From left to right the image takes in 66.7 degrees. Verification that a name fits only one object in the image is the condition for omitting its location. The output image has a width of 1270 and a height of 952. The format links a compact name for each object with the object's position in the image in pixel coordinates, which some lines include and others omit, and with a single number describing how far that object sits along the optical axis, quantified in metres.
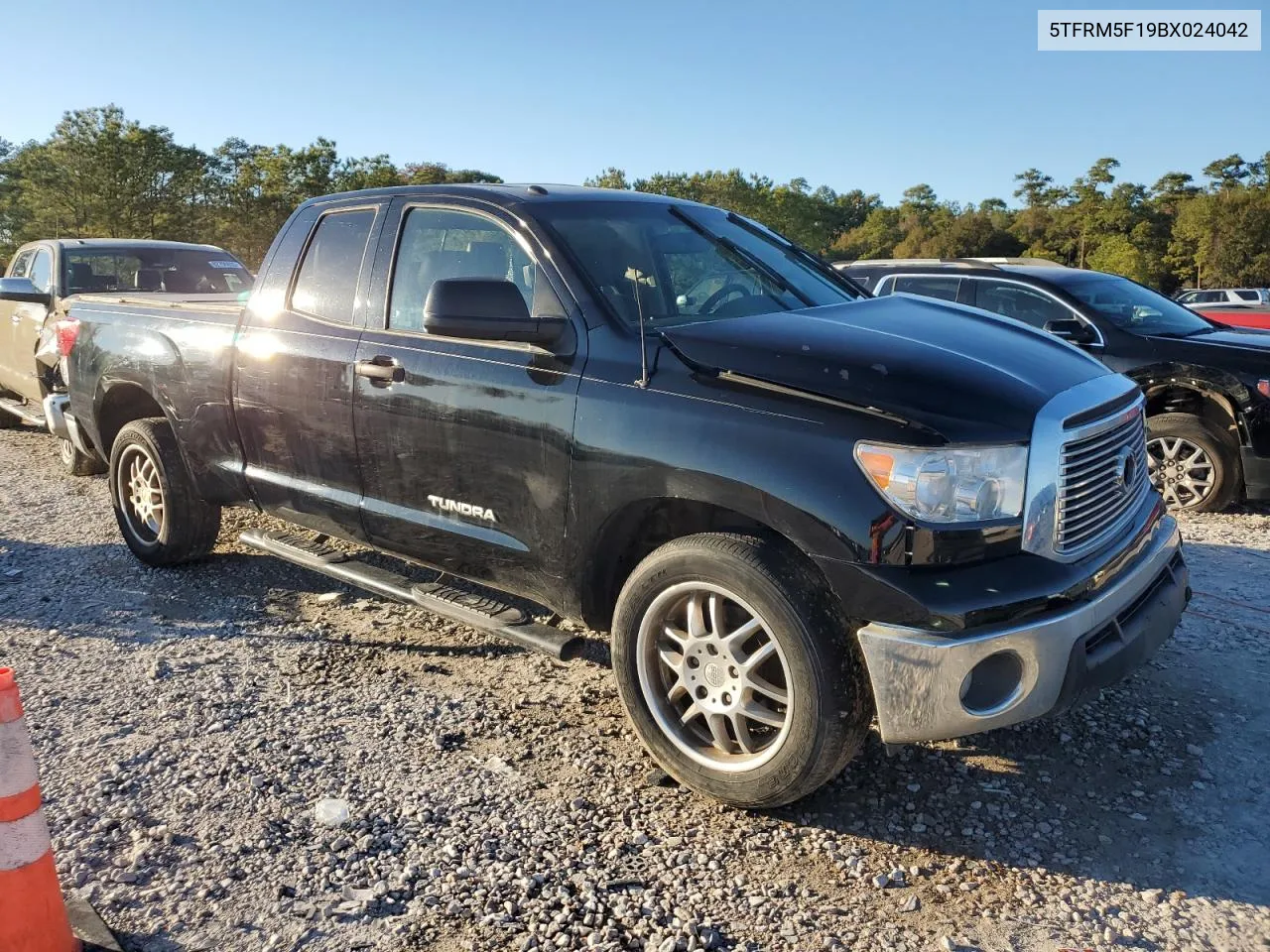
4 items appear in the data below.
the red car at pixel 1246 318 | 14.22
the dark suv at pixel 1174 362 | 6.45
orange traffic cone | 2.28
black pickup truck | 2.73
